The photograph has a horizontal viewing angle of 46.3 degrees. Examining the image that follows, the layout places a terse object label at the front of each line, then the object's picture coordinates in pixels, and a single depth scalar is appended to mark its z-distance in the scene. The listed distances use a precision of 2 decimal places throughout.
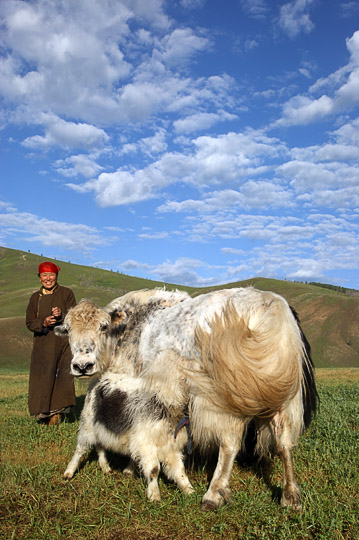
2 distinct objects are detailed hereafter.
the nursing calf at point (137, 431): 4.73
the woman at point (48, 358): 7.75
